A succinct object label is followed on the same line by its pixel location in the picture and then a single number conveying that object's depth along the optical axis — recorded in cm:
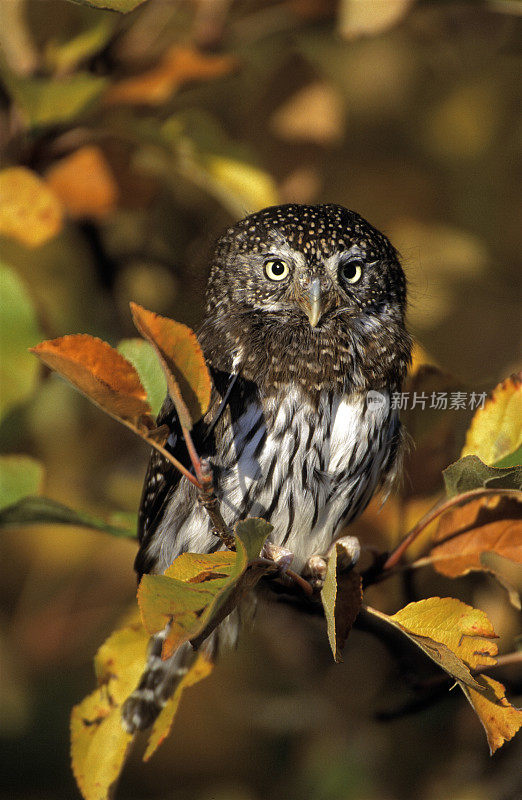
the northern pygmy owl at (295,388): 426
